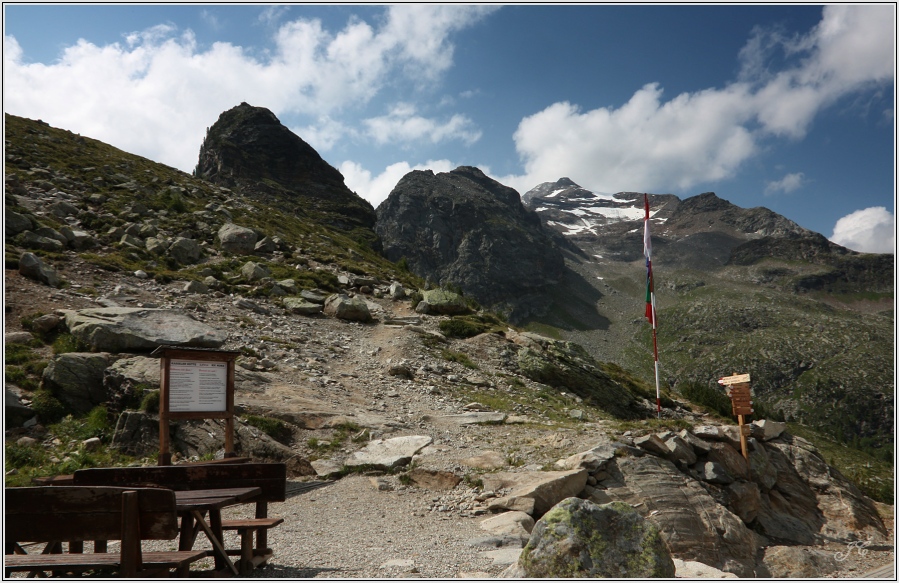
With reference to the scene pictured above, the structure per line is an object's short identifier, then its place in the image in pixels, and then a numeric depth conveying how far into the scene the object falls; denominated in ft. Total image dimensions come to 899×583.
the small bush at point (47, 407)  39.86
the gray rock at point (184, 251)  99.86
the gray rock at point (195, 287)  81.30
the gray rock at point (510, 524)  28.27
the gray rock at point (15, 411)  38.42
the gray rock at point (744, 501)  46.51
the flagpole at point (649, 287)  71.51
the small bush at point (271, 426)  42.14
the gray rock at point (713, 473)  46.06
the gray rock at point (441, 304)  95.45
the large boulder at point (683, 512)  37.35
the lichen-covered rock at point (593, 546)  18.37
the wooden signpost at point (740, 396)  52.29
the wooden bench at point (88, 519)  15.93
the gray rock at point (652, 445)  42.60
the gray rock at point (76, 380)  41.63
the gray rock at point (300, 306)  83.56
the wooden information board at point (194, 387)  29.22
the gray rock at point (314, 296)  89.30
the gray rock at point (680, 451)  44.60
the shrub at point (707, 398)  111.45
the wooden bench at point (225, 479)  21.81
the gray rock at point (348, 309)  85.30
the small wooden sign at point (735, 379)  55.46
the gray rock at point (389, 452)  39.88
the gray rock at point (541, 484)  32.55
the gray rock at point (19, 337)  47.95
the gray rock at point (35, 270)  64.23
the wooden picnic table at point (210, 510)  18.89
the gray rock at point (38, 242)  79.77
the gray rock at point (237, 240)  114.32
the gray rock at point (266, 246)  117.08
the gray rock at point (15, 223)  81.48
